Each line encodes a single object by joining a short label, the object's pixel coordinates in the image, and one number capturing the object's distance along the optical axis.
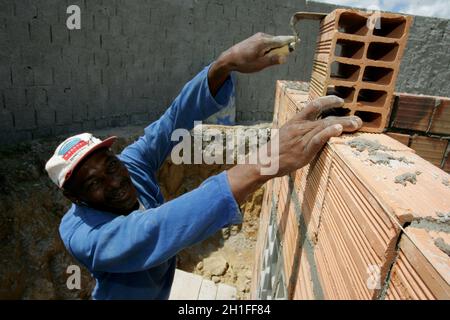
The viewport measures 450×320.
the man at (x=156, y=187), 1.20
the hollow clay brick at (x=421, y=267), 0.61
